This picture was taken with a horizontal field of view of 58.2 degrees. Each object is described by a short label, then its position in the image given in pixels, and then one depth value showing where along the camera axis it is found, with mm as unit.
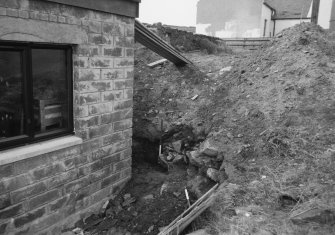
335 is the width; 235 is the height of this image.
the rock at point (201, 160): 5223
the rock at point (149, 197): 5322
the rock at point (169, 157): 6184
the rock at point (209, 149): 5268
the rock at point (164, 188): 5339
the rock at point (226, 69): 8016
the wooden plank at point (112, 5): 4164
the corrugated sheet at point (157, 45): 6041
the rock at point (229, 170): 4492
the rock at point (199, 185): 4875
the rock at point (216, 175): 4710
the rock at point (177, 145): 6172
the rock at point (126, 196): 5438
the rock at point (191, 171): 5487
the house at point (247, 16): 26953
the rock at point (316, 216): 3229
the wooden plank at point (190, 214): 3818
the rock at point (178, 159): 5970
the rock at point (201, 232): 3591
